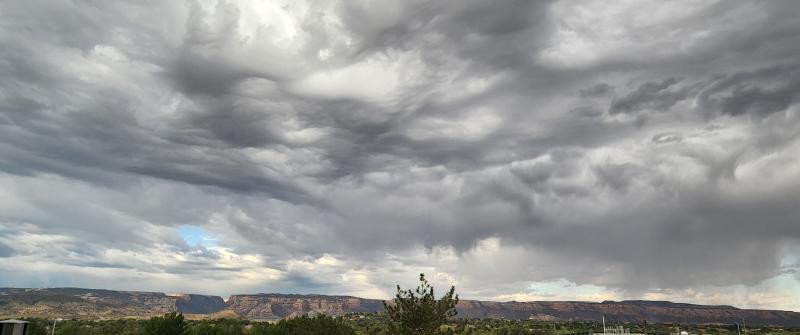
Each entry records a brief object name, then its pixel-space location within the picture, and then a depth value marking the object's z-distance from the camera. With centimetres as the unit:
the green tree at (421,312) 3562
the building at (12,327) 4359
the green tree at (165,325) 5675
